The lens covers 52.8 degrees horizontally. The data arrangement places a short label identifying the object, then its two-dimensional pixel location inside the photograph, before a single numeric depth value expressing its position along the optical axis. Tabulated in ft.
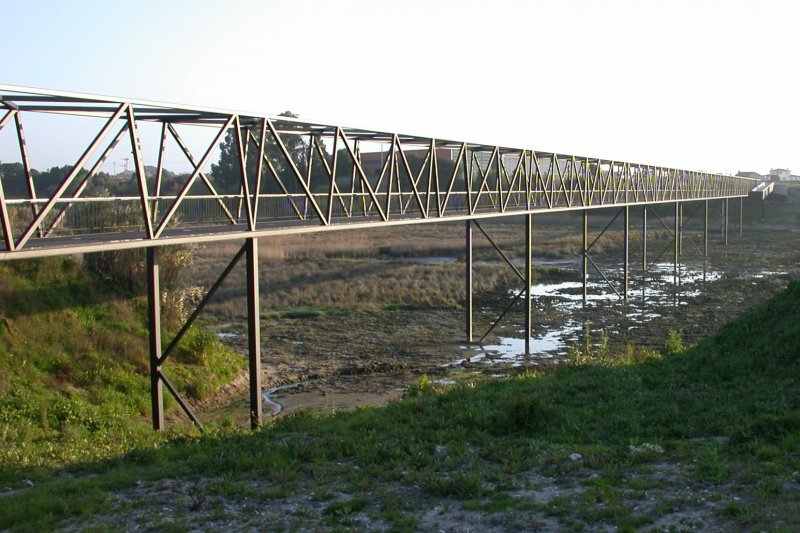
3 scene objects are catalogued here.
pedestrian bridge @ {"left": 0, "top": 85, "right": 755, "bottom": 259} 36.45
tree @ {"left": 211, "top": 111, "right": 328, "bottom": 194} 164.41
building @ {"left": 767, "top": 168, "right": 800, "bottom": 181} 497.05
